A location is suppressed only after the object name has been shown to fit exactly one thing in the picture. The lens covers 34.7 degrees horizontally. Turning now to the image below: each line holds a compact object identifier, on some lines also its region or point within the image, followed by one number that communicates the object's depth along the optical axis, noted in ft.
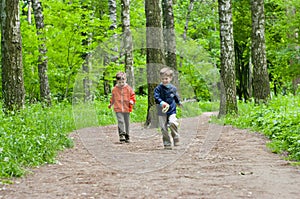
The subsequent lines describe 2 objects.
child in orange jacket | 39.50
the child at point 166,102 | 34.14
